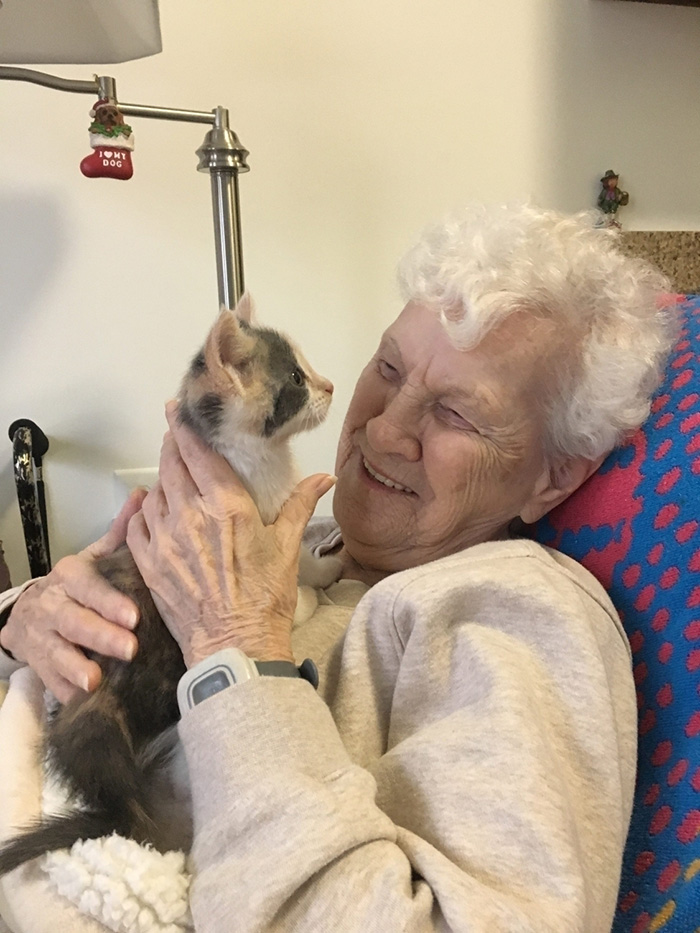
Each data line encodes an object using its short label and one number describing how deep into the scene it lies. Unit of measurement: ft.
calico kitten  2.49
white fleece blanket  2.19
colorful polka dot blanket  2.48
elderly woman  2.06
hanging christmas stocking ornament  4.11
